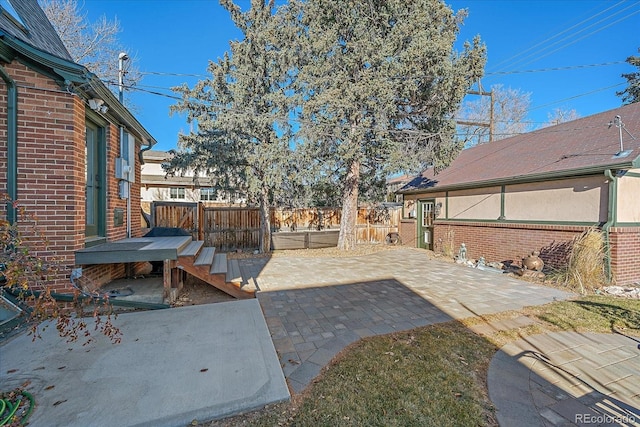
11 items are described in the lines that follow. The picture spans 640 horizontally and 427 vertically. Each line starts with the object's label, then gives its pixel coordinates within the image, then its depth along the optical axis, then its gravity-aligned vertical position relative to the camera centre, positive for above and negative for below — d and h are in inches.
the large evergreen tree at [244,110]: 348.8 +124.2
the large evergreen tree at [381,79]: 326.6 +154.2
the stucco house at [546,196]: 243.9 +14.9
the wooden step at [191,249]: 186.2 -29.6
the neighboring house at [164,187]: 737.6 +58.4
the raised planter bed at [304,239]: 434.9 -48.9
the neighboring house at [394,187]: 695.7 +55.4
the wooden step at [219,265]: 193.9 -42.6
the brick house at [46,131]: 136.4 +39.3
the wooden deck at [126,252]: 151.3 -24.8
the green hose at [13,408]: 75.5 -56.5
